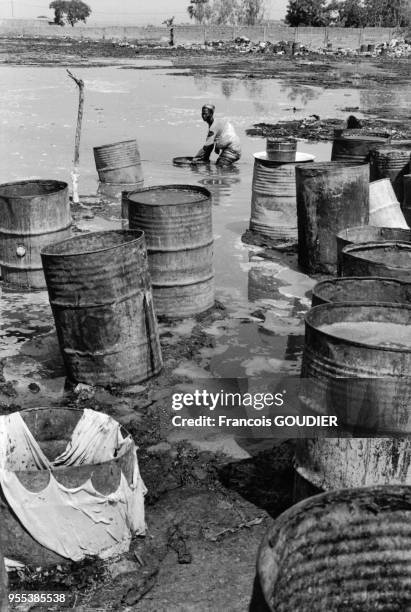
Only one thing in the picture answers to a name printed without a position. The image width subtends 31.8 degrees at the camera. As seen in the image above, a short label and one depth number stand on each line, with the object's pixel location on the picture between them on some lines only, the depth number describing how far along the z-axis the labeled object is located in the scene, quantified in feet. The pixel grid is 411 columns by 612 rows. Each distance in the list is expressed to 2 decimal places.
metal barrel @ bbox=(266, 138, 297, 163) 27.45
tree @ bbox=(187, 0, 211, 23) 346.95
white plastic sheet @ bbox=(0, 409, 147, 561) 10.05
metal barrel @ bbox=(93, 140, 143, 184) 35.29
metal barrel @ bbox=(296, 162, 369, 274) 21.59
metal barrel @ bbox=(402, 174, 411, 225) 23.62
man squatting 39.88
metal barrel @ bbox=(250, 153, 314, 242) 25.88
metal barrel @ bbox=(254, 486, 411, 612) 6.89
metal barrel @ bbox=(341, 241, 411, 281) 14.88
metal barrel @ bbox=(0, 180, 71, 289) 20.97
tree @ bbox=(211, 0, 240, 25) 345.51
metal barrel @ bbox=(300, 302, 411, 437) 9.45
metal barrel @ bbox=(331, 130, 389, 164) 27.48
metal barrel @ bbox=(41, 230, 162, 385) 14.53
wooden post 31.45
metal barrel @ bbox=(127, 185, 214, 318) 18.43
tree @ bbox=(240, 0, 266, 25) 325.62
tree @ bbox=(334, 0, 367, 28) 236.22
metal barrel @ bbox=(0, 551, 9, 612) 6.06
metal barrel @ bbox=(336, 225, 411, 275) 18.09
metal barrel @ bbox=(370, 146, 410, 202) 25.26
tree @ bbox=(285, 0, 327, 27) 230.07
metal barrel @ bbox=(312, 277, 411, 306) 12.64
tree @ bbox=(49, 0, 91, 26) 355.64
